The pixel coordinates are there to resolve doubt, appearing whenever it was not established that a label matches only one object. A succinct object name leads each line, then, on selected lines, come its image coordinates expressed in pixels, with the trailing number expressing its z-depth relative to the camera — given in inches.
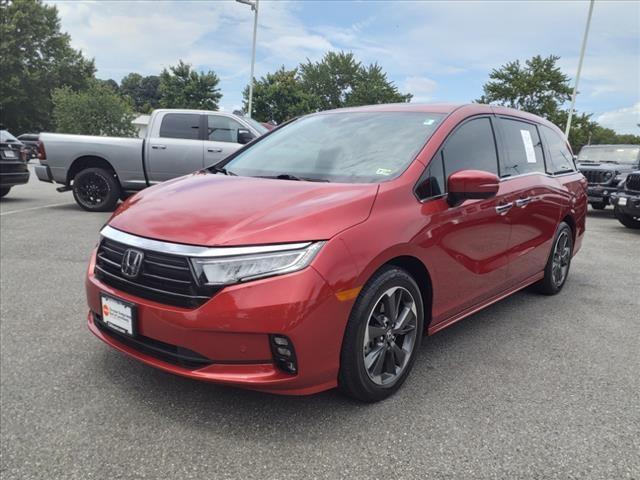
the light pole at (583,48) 888.3
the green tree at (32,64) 1782.7
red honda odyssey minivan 86.8
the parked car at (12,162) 381.4
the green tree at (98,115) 932.6
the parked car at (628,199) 369.7
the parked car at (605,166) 489.4
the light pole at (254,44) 863.7
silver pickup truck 351.9
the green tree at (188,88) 1524.4
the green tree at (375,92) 2111.2
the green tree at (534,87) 1417.3
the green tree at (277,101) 1679.4
